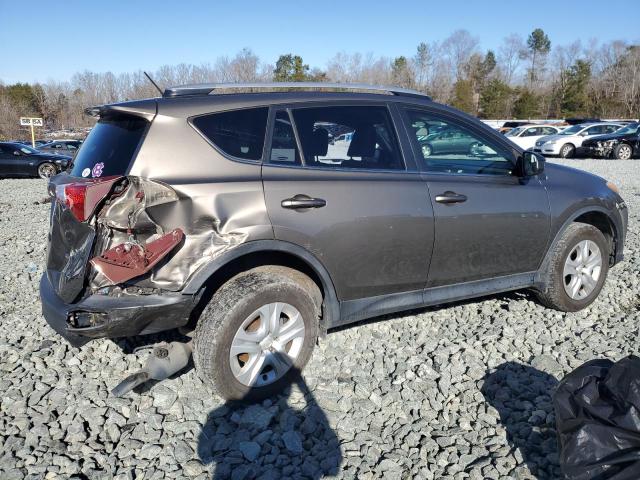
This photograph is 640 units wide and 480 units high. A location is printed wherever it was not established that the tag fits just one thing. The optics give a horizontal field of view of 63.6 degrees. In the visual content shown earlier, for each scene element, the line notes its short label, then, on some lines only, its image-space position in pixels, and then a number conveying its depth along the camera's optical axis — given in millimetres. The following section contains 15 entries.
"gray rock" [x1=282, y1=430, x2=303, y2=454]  2750
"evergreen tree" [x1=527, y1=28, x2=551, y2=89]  82562
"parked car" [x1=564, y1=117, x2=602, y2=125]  40306
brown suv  2838
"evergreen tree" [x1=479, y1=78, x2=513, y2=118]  56812
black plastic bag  2131
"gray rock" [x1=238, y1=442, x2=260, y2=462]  2693
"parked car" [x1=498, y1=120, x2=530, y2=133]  38006
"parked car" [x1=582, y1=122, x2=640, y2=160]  21047
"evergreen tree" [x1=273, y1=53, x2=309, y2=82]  50469
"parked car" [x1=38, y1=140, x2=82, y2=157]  23378
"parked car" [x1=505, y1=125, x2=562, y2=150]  24703
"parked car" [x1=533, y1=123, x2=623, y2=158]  22344
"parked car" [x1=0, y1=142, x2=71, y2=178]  17312
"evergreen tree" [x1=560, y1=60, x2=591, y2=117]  56375
